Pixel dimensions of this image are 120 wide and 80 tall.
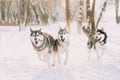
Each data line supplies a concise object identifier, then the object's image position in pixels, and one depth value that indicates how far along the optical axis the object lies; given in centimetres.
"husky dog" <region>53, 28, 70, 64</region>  837
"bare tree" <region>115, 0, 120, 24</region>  1941
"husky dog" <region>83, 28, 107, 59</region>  937
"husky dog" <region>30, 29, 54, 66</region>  809
